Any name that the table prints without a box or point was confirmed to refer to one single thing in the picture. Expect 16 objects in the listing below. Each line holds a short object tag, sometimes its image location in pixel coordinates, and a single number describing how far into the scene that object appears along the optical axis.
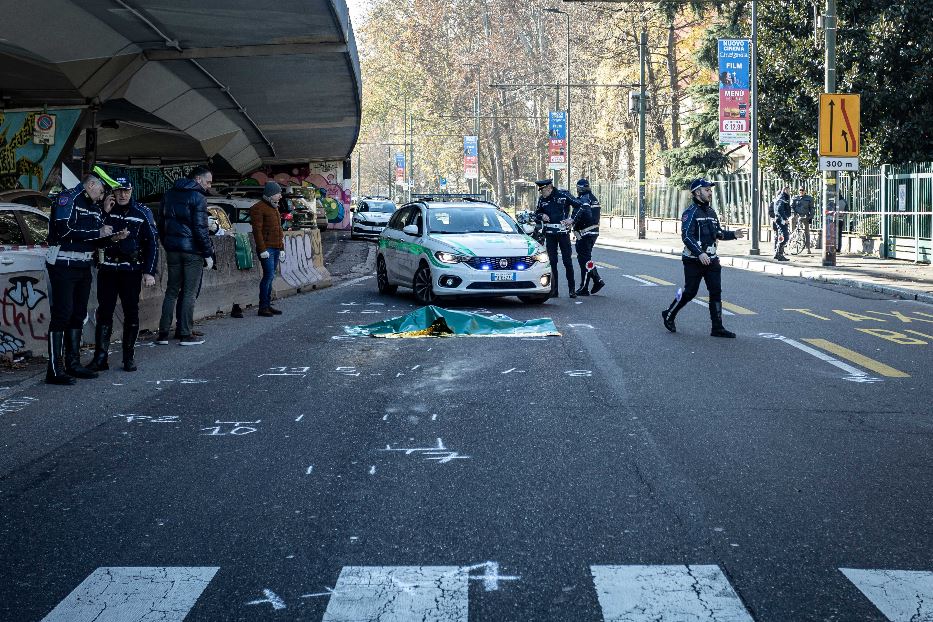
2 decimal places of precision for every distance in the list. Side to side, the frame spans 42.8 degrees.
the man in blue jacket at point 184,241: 13.06
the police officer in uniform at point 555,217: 17.97
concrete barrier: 11.51
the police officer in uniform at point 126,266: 10.93
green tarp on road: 13.70
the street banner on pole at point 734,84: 31.77
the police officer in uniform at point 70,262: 10.34
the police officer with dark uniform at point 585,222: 18.25
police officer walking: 13.48
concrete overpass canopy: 18.22
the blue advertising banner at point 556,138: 55.12
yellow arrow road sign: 25.03
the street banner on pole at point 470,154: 69.50
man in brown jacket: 16.34
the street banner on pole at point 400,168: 86.84
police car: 16.59
